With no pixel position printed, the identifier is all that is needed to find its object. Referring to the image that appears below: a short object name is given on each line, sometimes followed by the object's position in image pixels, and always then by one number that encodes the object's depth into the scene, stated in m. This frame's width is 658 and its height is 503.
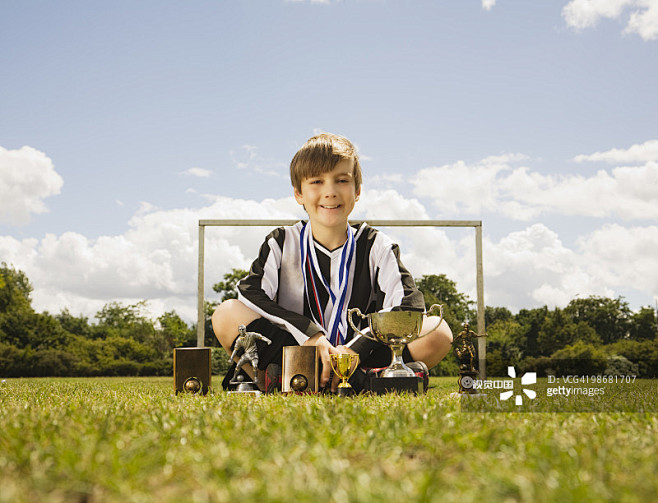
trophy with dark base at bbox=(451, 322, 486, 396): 3.65
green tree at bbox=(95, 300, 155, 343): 16.55
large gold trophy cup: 3.38
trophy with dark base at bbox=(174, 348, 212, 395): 3.84
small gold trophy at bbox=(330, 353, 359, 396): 3.25
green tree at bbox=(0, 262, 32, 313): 25.33
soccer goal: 6.25
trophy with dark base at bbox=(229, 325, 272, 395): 3.72
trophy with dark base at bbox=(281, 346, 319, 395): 3.48
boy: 4.03
